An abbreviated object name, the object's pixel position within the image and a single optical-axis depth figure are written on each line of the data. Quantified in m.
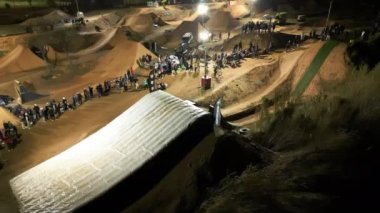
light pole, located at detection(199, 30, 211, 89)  22.45
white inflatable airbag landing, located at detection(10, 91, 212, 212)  10.12
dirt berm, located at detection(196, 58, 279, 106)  20.86
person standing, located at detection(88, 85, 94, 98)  24.16
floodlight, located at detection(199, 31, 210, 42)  37.01
